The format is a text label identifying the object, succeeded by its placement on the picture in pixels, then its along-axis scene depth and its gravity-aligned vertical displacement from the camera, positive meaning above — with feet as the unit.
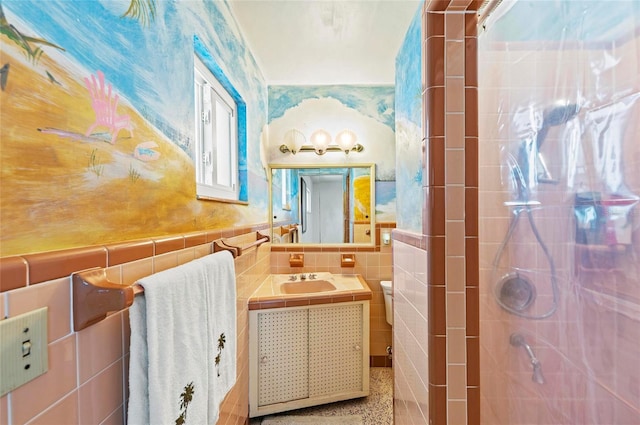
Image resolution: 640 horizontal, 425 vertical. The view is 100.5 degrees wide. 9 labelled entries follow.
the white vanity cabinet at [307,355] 5.61 -3.12
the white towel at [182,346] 1.93 -1.15
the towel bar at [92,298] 1.59 -0.51
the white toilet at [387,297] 7.20 -2.31
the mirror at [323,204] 7.84 +0.28
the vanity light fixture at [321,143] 7.82 +2.08
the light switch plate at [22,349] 1.24 -0.67
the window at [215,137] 4.46 +1.52
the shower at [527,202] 2.68 +0.11
